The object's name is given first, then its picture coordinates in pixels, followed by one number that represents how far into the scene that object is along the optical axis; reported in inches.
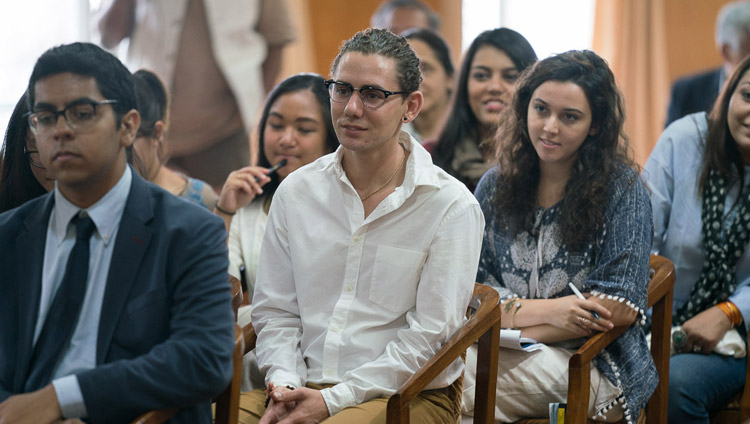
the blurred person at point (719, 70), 365.1
